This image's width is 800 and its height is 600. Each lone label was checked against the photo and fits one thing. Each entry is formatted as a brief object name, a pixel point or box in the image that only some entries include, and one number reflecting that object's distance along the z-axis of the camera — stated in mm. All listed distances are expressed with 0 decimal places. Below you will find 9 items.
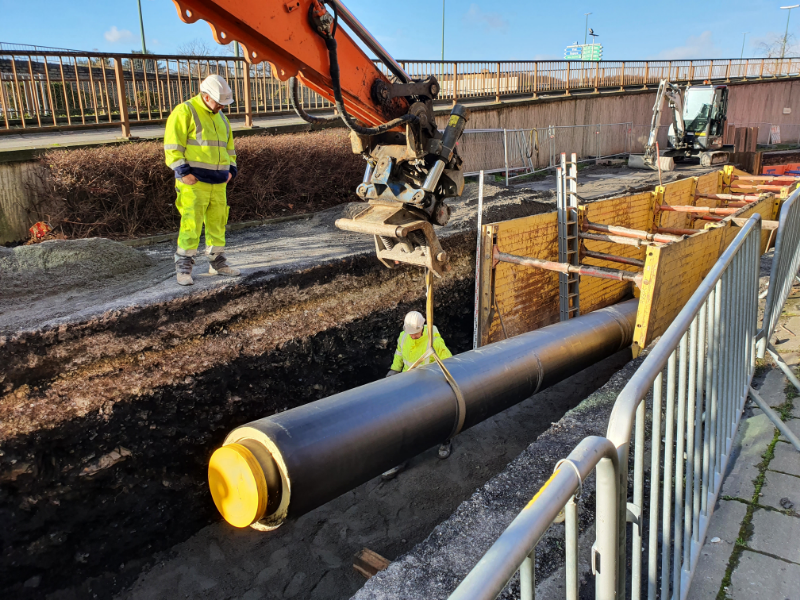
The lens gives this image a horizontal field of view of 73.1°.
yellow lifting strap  3475
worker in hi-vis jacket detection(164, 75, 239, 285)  5062
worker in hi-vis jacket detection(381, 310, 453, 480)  5121
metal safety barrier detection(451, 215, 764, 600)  1128
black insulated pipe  2576
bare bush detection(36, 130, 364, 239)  7383
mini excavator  19328
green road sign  57094
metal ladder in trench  6977
